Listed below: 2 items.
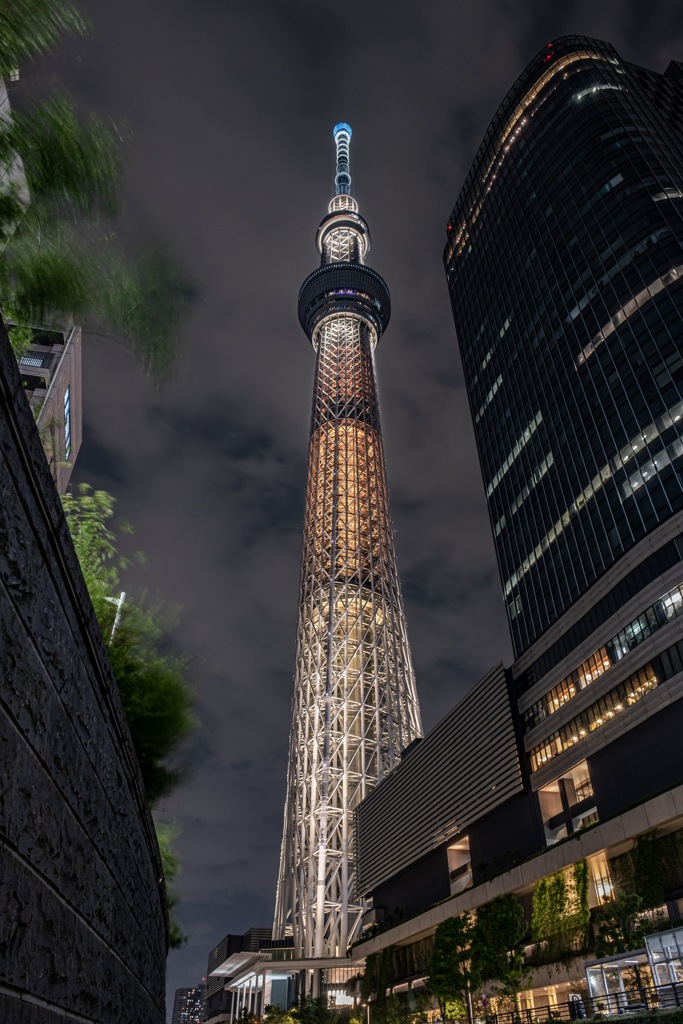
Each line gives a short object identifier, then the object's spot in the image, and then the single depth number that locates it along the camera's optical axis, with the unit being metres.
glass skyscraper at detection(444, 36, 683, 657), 63.12
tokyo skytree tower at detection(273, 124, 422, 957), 87.75
